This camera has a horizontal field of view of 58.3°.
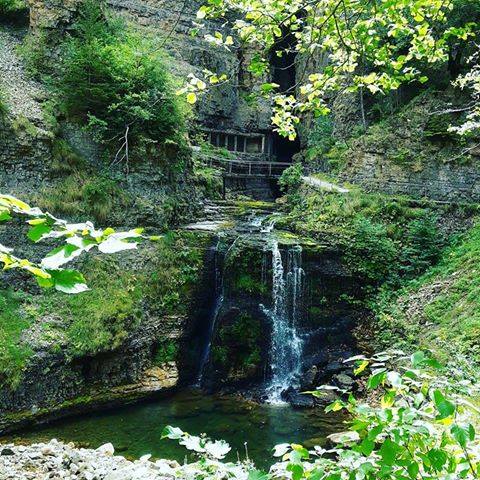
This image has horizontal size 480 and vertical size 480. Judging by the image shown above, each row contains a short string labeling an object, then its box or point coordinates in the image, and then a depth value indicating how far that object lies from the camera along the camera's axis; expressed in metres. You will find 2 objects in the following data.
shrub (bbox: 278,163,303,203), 22.17
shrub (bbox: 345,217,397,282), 15.23
